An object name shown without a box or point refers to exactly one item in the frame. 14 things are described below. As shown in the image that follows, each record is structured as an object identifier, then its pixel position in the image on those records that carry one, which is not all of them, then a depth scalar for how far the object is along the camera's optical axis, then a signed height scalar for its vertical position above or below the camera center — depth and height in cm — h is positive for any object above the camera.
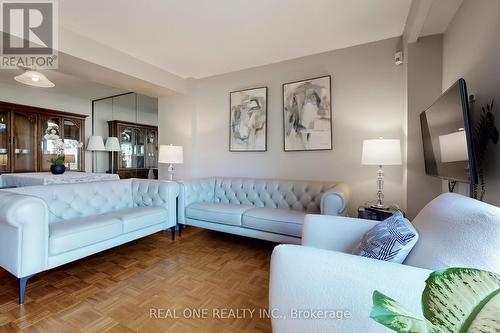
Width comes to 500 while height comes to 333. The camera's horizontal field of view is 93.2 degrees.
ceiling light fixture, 287 +106
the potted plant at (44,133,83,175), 376 +5
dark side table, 220 -47
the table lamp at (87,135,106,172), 505 +43
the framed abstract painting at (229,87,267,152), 348 +67
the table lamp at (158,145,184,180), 339 +13
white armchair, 68 -35
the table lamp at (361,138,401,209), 227 +11
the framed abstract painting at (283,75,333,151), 304 +66
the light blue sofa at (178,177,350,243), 242 -51
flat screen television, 122 +17
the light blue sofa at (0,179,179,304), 165 -53
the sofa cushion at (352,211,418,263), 94 -33
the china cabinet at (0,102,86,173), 415 +54
